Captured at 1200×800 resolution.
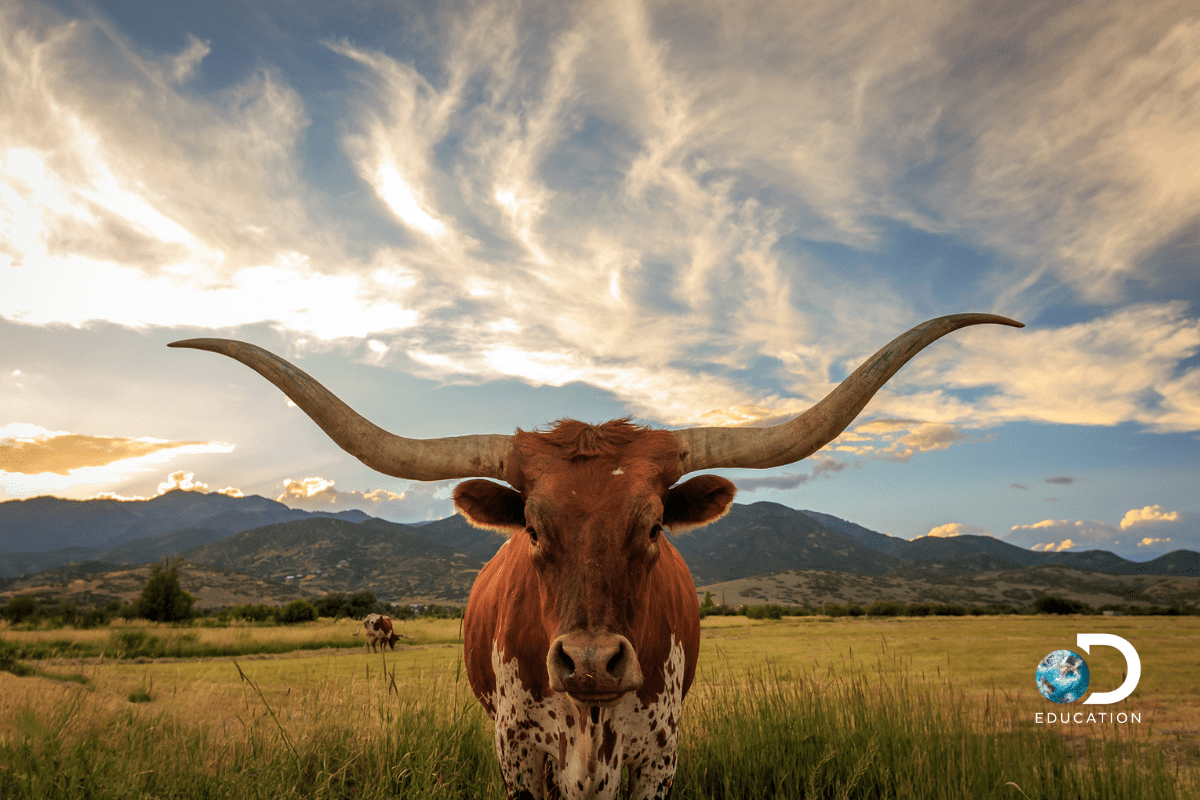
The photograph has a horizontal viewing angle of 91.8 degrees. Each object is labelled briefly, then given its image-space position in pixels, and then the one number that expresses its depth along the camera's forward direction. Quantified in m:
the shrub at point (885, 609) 52.31
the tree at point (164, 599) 38.84
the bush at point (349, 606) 45.16
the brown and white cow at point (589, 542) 2.96
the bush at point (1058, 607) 58.18
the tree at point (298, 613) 38.81
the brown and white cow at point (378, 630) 21.88
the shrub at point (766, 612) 49.11
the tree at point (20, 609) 36.91
